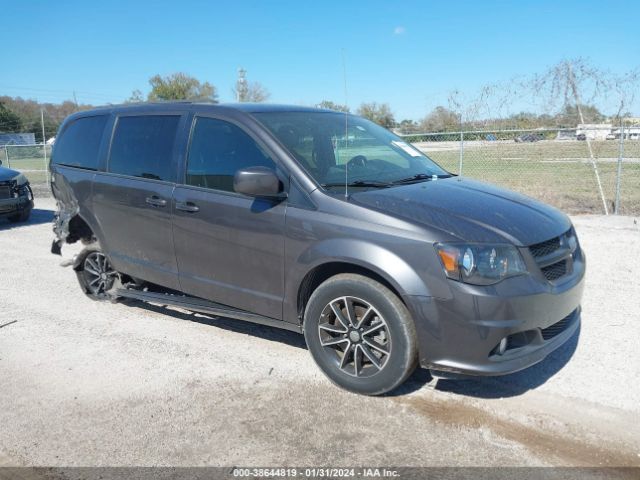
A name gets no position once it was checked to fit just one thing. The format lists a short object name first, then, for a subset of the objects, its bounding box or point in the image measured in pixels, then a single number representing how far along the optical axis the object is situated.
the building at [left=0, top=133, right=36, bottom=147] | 49.17
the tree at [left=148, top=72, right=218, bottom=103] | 46.90
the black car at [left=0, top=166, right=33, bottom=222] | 10.58
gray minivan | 3.21
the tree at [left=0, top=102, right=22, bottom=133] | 58.97
